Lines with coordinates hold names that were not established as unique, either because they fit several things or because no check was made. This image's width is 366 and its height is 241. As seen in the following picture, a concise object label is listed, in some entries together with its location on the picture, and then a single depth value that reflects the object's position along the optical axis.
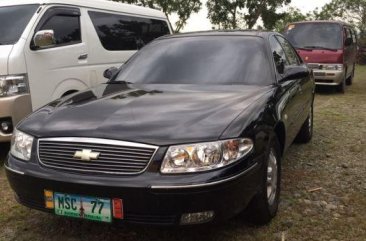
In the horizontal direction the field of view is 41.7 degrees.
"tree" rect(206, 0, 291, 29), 26.59
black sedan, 2.80
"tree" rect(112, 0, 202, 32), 23.75
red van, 11.17
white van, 5.20
